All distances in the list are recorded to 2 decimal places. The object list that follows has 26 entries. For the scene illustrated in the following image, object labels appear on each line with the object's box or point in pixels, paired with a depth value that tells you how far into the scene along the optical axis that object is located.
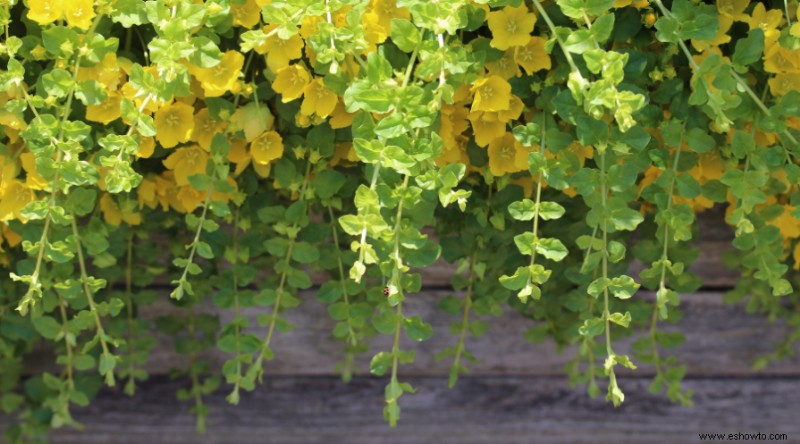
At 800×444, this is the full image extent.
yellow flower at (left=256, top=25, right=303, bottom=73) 1.24
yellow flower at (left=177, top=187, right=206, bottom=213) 1.31
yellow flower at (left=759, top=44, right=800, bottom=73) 1.24
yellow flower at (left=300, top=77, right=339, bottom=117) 1.25
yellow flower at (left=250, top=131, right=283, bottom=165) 1.28
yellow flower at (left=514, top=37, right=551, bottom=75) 1.25
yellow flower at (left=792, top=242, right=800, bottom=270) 1.35
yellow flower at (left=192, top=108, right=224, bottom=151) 1.28
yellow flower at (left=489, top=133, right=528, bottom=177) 1.28
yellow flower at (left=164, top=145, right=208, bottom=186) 1.30
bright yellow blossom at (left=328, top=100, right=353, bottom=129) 1.26
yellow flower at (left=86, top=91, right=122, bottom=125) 1.26
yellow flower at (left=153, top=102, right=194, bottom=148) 1.26
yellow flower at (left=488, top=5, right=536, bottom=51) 1.23
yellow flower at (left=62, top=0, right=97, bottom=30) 1.23
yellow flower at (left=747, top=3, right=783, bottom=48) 1.24
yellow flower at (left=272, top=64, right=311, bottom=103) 1.24
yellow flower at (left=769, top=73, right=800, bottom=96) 1.25
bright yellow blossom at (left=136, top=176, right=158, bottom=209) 1.31
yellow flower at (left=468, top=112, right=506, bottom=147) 1.26
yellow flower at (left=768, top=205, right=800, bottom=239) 1.33
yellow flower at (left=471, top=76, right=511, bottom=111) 1.24
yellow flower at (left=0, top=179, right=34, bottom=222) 1.27
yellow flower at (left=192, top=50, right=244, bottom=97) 1.24
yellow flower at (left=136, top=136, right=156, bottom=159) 1.26
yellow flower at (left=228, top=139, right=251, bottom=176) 1.29
